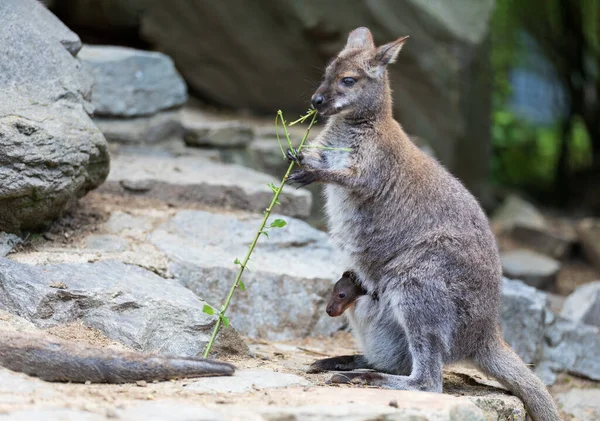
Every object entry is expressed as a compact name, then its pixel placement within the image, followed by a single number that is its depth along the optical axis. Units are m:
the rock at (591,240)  21.75
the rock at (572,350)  14.33
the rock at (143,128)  16.61
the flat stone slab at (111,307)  9.45
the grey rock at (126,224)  12.41
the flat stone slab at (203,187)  14.48
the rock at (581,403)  12.92
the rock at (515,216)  23.12
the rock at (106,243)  11.56
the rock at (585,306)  15.76
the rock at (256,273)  12.06
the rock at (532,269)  19.14
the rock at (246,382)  8.20
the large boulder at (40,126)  10.41
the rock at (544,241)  22.12
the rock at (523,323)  14.16
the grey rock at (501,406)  9.23
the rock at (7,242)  10.42
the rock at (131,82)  16.58
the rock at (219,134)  18.12
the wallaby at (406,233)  9.49
